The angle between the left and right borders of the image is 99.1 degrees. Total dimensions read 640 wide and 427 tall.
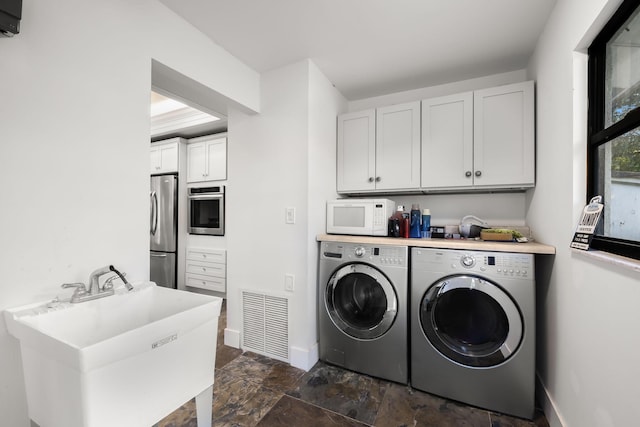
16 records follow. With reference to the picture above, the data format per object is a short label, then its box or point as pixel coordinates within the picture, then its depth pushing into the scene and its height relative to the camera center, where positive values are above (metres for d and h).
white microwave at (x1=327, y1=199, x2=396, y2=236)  2.12 -0.02
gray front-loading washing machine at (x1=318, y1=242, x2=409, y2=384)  1.85 -0.69
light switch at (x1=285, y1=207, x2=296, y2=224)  2.12 -0.02
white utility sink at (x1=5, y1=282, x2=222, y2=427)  0.81 -0.51
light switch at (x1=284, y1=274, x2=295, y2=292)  2.13 -0.54
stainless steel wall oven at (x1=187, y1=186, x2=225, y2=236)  3.46 +0.02
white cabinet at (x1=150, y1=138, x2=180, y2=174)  3.69 +0.77
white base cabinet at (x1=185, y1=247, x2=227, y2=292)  3.44 -0.73
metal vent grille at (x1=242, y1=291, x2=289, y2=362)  2.18 -0.92
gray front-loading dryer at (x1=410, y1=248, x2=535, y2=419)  1.55 -0.70
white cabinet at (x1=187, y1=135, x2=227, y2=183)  3.47 +0.71
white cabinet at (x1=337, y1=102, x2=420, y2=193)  2.28 +0.56
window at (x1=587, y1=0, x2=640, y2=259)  1.01 +0.34
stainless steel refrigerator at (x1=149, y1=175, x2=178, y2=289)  3.65 -0.18
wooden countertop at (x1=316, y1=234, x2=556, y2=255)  1.54 -0.19
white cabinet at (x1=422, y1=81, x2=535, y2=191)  1.95 +0.56
